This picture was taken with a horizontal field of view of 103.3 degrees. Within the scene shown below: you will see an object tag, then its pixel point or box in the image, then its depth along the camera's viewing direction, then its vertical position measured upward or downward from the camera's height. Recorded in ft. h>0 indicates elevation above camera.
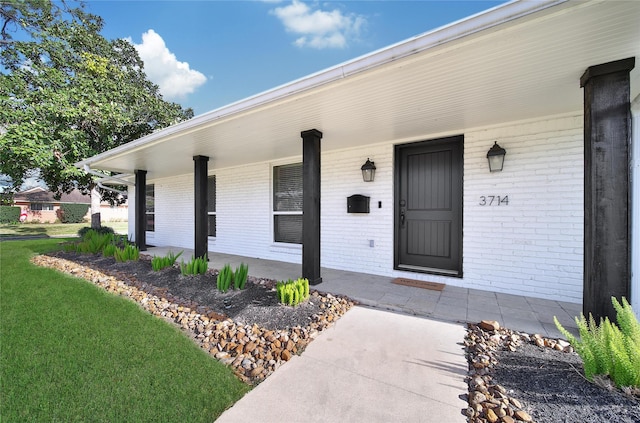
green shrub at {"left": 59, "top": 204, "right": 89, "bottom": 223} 72.23 -0.89
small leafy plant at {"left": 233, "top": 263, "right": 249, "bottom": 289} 11.10 -3.02
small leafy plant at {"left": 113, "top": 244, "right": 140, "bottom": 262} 16.35 -2.94
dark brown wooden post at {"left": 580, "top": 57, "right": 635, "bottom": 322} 6.50 +0.57
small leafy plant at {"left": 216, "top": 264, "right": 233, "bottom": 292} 10.78 -3.02
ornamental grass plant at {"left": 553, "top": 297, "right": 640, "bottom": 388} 4.79 -2.79
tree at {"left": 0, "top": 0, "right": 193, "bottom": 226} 23.71 +12.71
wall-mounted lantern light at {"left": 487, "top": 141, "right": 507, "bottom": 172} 11.05 +2.34
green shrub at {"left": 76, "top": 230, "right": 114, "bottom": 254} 19.50 -2.77
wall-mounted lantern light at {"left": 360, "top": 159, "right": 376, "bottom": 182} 14.30 +2.22
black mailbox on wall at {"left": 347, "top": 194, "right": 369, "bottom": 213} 14.55 +0.32
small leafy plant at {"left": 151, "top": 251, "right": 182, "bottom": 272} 13.93 -3.02
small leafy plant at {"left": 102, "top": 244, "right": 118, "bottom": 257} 18.17 -3.02
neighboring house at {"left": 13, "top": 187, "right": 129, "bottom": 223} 76.07 +0.65
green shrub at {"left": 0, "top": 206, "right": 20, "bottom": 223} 61.44 -1.26
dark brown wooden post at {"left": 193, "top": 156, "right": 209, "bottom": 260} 17.40 +0.22
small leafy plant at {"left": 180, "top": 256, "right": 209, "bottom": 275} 12.86 -3.00
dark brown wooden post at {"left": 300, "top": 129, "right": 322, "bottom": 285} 11.98 +0.04
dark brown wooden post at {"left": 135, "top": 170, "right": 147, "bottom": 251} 23.62 +0.11
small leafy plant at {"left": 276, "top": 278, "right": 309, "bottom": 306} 9.43 -3.14
